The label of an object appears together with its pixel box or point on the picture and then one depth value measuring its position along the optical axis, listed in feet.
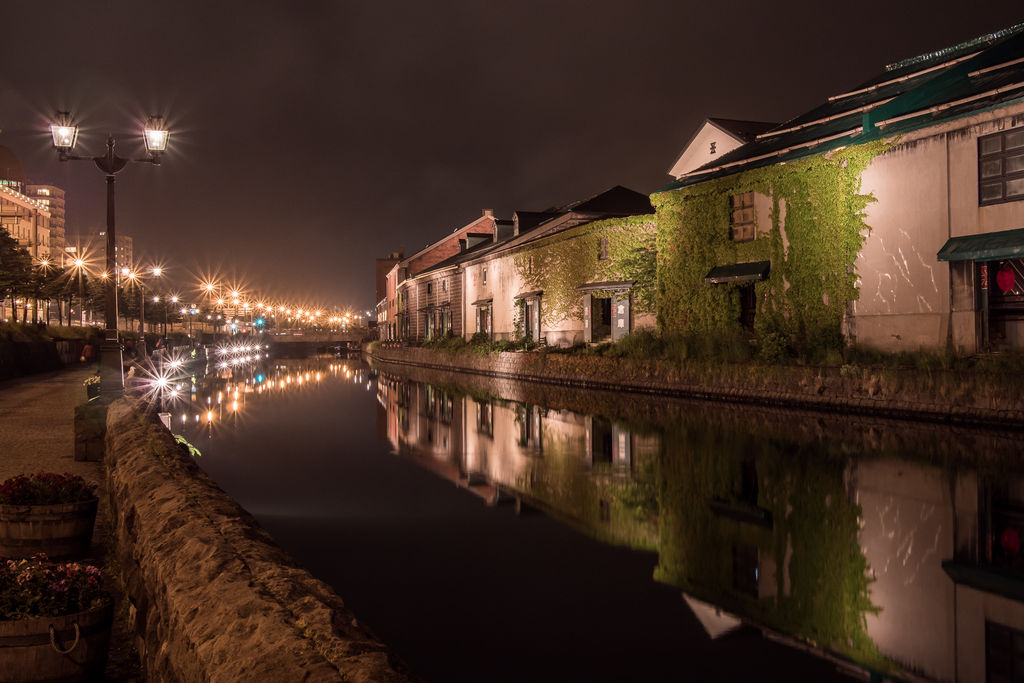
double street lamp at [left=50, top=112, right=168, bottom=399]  55.06
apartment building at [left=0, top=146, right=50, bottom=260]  363.58
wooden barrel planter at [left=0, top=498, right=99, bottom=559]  19.25
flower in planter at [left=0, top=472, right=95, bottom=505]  19.45
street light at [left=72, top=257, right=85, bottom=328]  214.20
